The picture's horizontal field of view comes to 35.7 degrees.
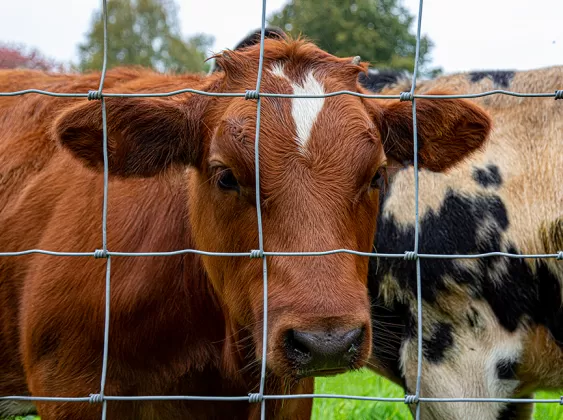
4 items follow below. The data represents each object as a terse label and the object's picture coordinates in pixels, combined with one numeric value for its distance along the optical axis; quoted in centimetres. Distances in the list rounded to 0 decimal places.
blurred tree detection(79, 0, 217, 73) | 3619
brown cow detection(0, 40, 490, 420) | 286
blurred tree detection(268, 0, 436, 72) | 2289
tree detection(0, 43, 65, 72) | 1672
